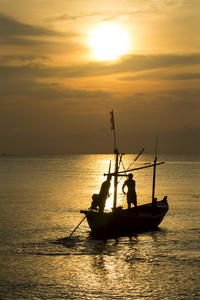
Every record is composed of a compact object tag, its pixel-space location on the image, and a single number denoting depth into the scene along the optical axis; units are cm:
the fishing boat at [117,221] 2506
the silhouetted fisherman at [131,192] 2785
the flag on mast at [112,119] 2659
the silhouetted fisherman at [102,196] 2542
